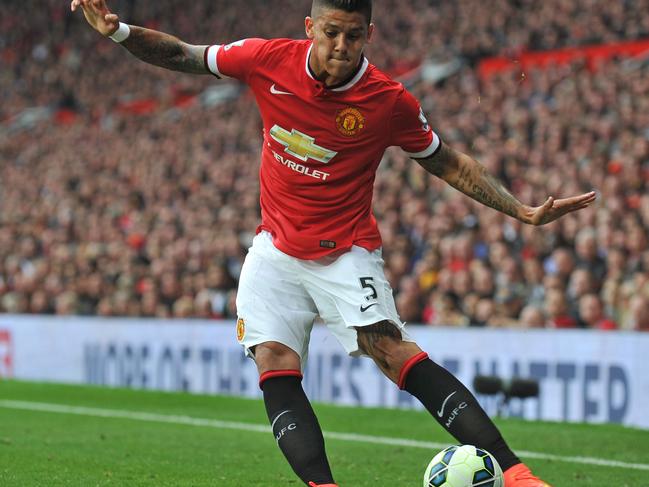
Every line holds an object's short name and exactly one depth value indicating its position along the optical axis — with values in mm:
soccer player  5363
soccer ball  5227
